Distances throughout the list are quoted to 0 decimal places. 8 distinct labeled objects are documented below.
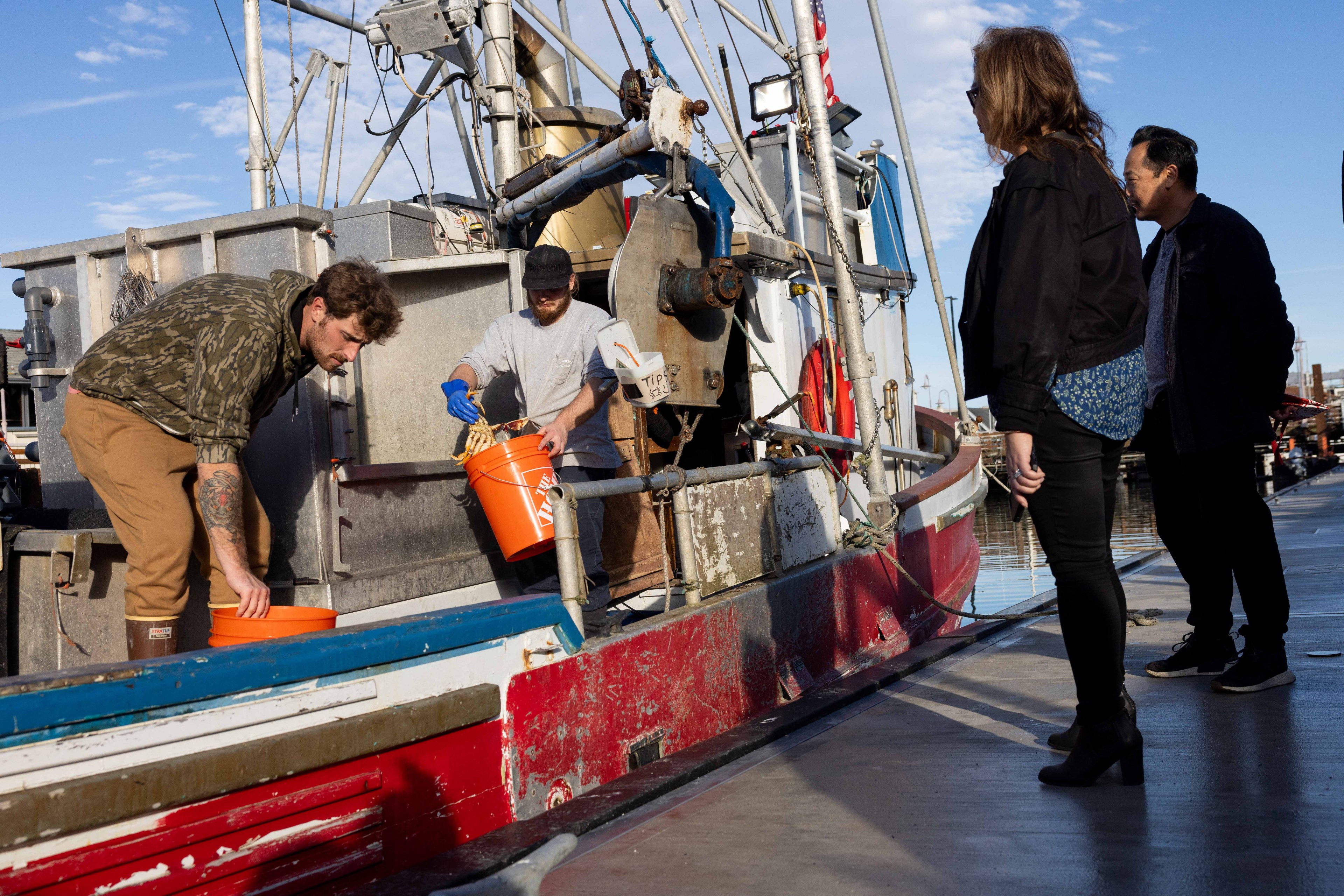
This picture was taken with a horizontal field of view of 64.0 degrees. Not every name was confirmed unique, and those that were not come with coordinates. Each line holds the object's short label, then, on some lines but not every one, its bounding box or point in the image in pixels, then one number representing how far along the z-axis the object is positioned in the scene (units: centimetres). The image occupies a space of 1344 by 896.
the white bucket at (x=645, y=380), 424
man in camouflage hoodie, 319
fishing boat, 224
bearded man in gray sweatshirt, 460
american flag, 856
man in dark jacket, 368
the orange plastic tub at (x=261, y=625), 310
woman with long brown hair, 272
